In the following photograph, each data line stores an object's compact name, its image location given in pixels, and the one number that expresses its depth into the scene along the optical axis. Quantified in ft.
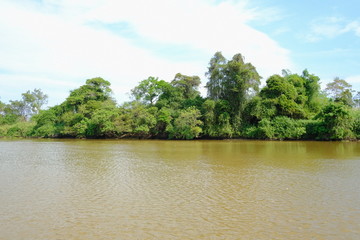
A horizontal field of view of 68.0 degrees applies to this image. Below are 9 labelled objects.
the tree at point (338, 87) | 149.43
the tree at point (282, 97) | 104.99
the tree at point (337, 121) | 88.48
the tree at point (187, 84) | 130.34
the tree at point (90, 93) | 141.59
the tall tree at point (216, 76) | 113.09
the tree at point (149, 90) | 134.51
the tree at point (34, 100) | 204.13
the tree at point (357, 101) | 168.79
